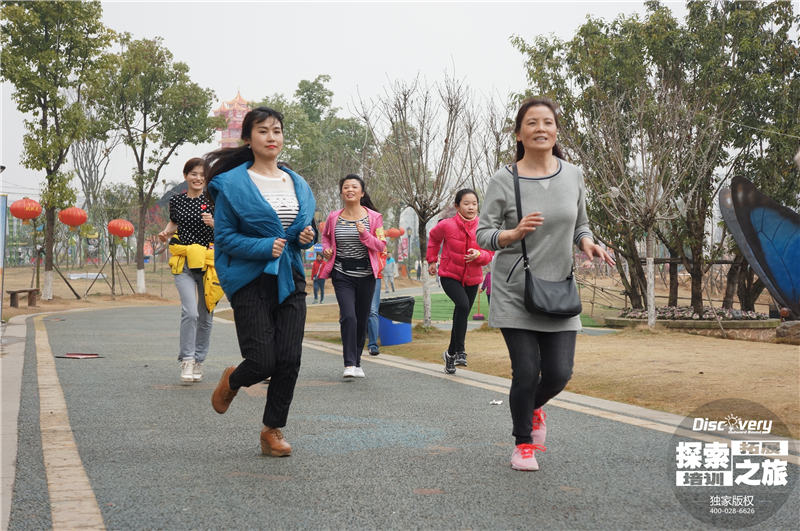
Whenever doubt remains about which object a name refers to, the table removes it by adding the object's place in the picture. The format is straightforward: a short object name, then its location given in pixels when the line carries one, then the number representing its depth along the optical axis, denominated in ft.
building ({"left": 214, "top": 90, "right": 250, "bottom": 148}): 430.20
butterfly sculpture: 37.32
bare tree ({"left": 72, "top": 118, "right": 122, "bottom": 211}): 180.86
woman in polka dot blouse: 23.68
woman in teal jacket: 14.57
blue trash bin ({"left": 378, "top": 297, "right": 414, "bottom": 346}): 36.65
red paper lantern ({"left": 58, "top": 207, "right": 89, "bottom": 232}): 81.19
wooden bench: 68.91
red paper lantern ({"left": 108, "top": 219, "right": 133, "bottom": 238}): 89.56
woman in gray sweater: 13.58
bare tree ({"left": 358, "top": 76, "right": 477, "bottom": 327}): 48.19
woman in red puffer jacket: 27.40
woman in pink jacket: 26.11
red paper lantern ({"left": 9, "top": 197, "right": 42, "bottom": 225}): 74.13
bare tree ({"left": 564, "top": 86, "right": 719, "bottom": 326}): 45.83
